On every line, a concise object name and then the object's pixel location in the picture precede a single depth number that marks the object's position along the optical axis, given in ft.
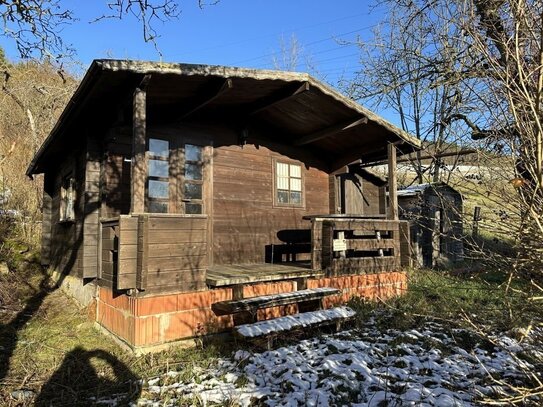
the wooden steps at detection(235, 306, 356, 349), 16.01
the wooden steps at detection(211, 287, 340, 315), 17.39
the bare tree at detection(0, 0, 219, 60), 14.36
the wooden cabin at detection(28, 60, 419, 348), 17.57
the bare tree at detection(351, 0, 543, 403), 6.35
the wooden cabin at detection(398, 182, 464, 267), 47.67
